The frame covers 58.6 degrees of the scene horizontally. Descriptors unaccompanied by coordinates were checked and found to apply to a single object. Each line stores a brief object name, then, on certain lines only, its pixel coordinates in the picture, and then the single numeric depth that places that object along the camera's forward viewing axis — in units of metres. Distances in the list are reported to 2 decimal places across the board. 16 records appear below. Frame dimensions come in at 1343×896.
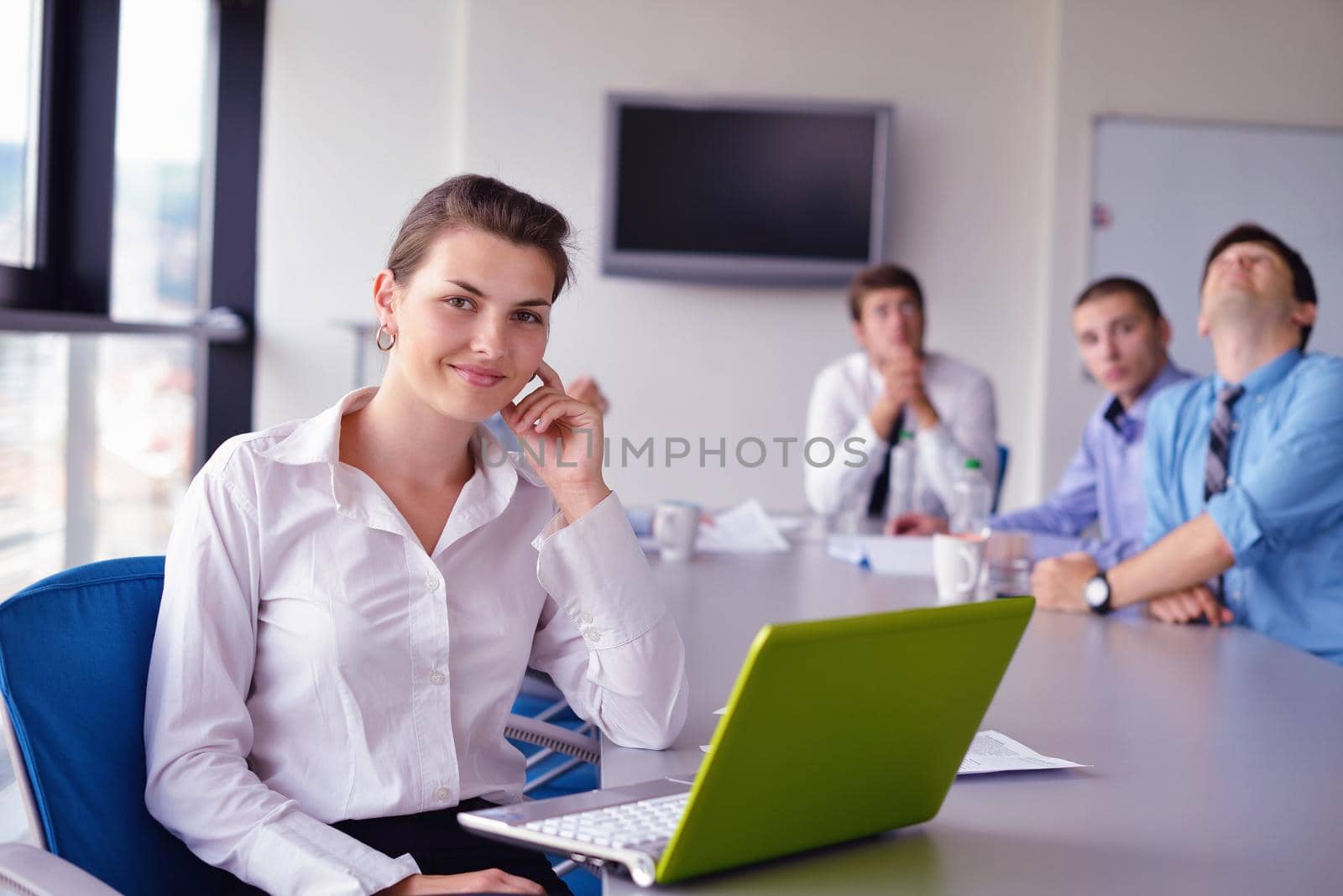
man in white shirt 3.19
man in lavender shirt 3.19
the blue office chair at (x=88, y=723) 1.07
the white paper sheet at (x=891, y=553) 2.43
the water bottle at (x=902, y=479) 3.09
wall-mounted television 4.89
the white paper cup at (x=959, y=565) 2.13
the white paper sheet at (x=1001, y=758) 1.20
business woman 1.15
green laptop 0.85
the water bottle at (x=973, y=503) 2.69
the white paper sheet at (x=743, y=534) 2.61
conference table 0.96
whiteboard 5.07
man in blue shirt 2.08
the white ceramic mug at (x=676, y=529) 2.45
